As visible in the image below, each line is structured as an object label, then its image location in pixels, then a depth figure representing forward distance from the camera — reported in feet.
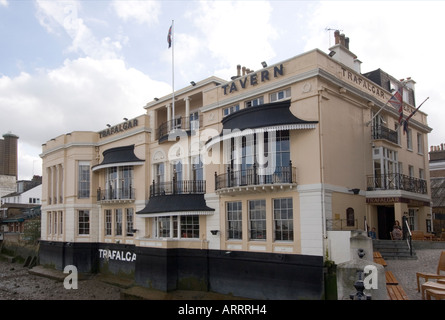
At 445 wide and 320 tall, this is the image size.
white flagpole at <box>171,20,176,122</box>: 74.53
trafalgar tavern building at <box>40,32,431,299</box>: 54.24
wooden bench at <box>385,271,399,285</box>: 38.75
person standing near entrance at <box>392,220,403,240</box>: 58.85
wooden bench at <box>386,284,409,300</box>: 32.91
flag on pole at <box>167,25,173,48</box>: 77.77
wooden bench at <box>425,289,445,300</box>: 27.40
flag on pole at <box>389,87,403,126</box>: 62.34
